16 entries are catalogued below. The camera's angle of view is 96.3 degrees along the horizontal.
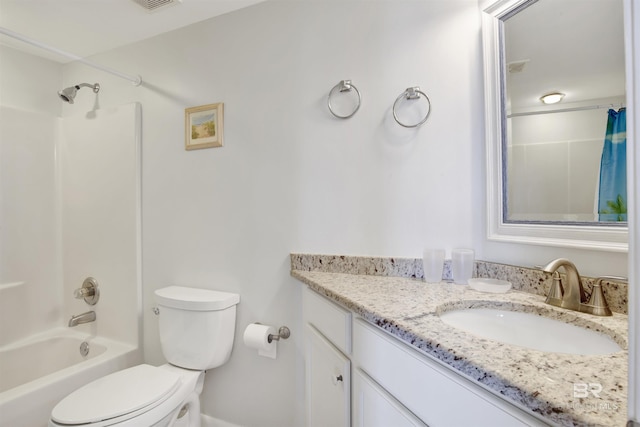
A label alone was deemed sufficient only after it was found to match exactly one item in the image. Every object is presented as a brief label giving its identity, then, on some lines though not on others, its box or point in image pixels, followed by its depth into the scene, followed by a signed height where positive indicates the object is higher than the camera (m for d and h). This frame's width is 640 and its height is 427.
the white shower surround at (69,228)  1.80 -0.07
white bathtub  1.27 -0.84
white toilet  1.16 -0.73
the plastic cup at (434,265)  1.13 -0.21
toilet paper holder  1.41 -0.59
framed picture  1.57 +0.50
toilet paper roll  1.38 -0.60
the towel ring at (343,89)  1.29 +0.57
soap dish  0.99 -0.26
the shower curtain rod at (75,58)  1.32 +0.85
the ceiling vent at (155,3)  1.44 +1.08
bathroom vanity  0.45 -0.29
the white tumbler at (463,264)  1.10 -0.20
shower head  1.74 +0.76
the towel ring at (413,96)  1.20 +0.50
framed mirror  0.85 +0.30
